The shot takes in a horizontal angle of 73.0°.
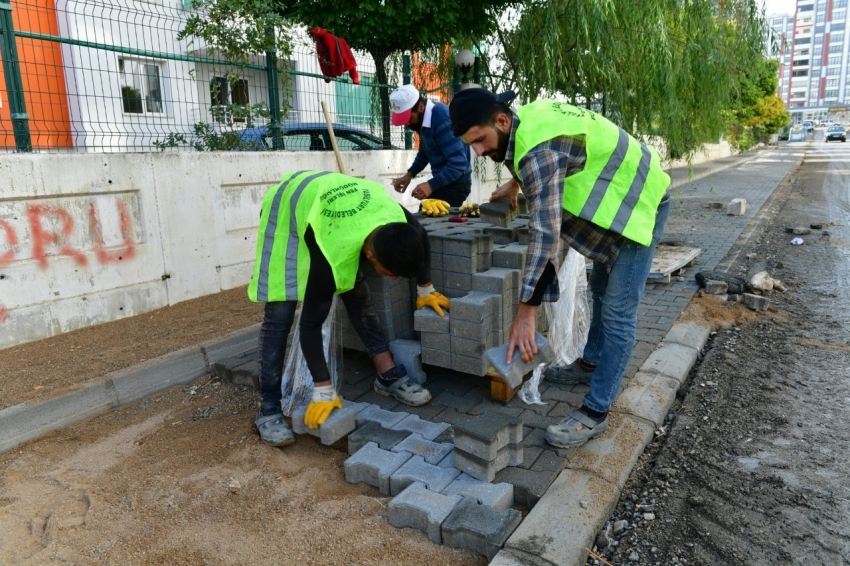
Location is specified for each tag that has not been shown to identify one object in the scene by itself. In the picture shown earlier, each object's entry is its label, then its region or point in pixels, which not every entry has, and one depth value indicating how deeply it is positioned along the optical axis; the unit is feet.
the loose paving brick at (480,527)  7.20
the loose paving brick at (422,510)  7.52
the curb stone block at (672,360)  12.59
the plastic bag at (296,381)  10.93
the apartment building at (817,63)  379.14
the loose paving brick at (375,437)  9.45
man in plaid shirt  8.23
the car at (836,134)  182.60
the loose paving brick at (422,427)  9.67
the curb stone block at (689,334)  14.34
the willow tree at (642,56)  21.76
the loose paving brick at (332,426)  9.61
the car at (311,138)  20.06
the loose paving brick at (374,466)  8.62
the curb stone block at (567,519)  7.18
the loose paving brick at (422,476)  8.34
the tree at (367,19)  19.56
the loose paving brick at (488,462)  8.30
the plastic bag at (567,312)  12.56
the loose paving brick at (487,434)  8.20
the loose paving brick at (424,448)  8.98
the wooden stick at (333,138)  14.70
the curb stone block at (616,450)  8.92
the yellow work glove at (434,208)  13.96
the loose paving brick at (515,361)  8.62
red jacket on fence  19.64
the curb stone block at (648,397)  10.80
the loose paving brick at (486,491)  7.93
